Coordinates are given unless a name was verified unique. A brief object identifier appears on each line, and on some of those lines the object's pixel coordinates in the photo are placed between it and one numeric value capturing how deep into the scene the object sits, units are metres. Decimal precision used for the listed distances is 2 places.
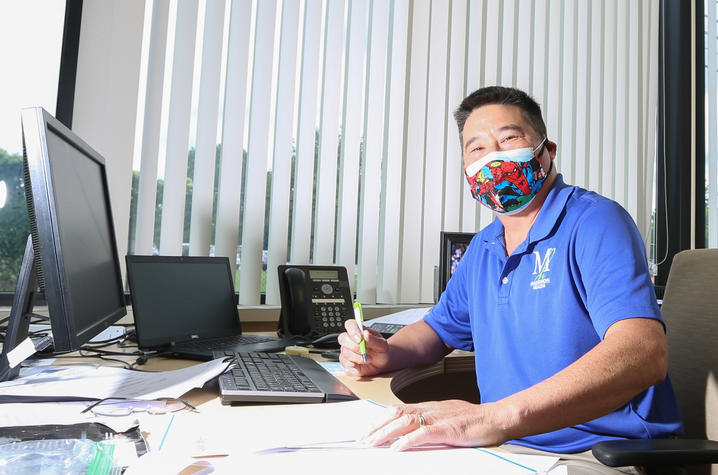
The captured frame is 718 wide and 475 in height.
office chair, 1.11
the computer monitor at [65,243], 0.77
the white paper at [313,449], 0.62
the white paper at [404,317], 1.85
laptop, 1.36
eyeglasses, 0.80
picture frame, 2.06
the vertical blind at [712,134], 2.91
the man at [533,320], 0.80
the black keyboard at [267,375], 0.93
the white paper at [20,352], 0.95
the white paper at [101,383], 0.86
